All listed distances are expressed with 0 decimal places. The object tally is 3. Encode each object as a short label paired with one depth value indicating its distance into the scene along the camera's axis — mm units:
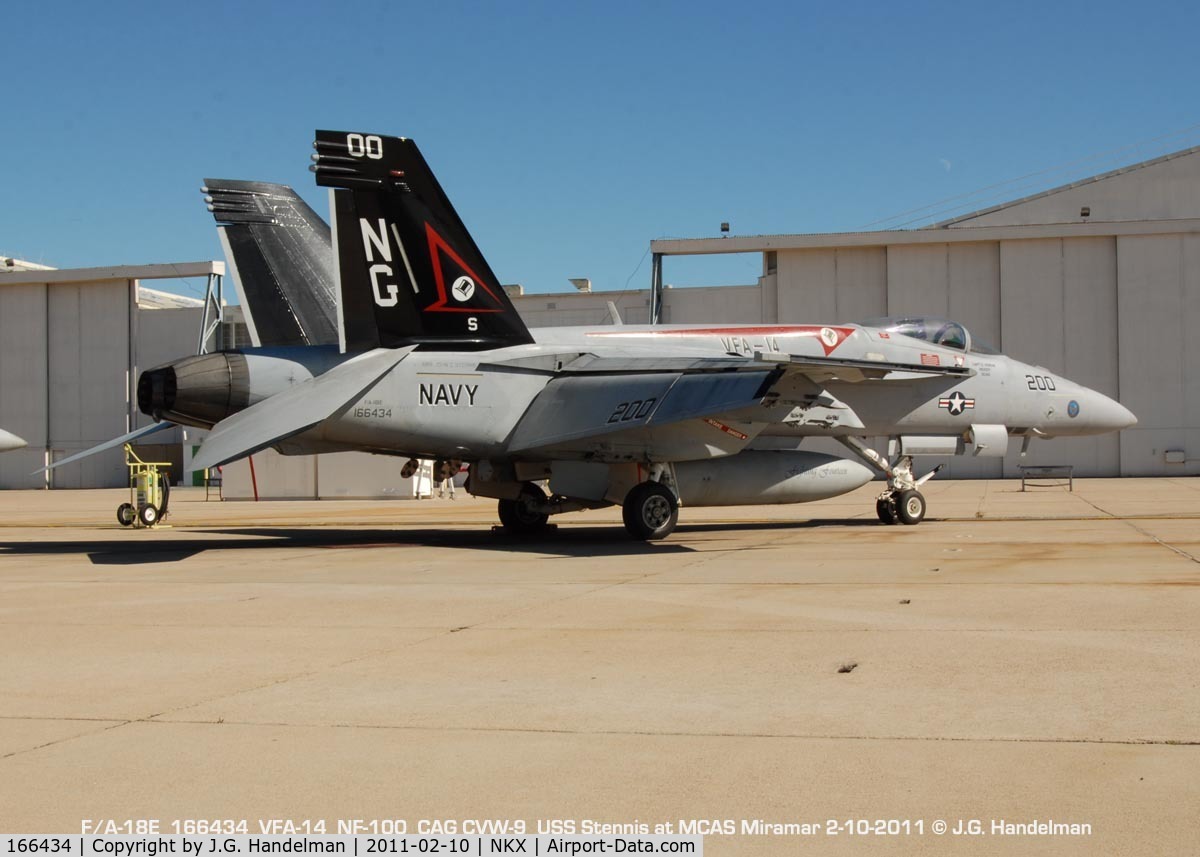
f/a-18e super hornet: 14000
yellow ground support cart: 21953
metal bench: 39938
